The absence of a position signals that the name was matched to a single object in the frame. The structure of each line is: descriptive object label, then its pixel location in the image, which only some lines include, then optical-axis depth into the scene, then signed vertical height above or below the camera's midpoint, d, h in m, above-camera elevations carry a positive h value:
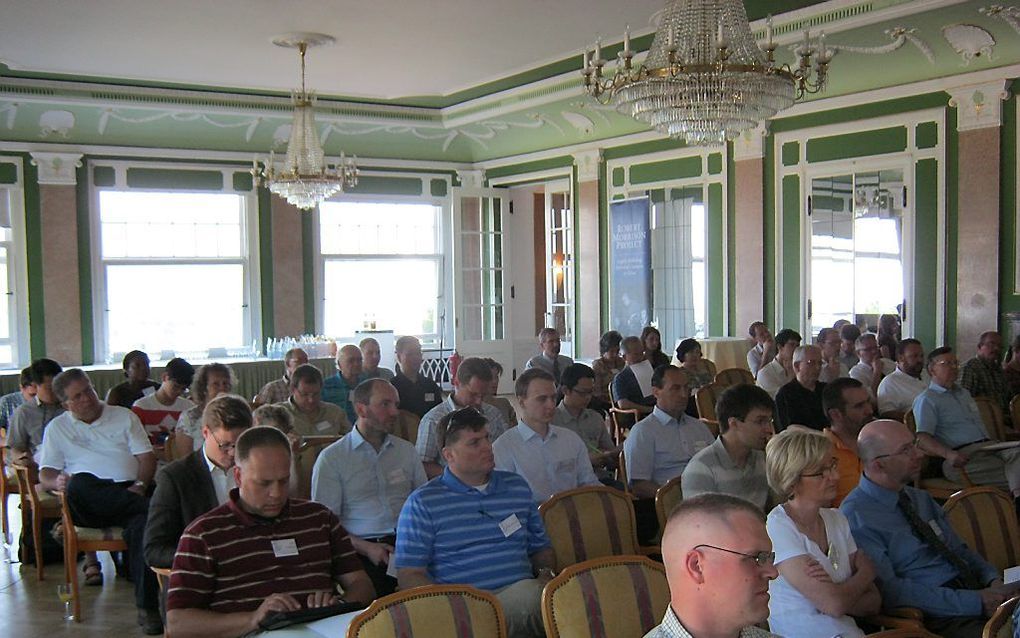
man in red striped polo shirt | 2.71 -0.78
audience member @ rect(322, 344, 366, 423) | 6.79 -0.58
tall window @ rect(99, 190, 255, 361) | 11.69 +0.35
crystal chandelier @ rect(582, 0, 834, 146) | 4.89 +1.15
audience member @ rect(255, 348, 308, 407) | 6.04 -0.61
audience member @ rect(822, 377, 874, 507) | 4.30 -0.54
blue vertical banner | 11.37 +0.34
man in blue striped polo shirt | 3.17 -0.82
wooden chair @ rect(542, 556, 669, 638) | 2.55 -0.85
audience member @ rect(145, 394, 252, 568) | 3.36 -0.67
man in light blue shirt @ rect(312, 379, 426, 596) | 4.02 -0.77
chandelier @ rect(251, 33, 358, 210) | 8.55 +1.19
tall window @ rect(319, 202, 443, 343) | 13.13 +0.44
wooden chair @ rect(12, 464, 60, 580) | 5.14 -1.12
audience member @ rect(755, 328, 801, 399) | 7.33 -0.60
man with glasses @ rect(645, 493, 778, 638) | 1.76 -0.53
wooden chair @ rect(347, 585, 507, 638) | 2.29 -0.80
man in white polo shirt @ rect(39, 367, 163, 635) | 4.75 -0.80
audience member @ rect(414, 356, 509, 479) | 4.93 -0.60
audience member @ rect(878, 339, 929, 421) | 6.59 -0.66
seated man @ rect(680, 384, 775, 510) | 3.84 -0.66
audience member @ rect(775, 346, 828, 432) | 5.87 -0.66
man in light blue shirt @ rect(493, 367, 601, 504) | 4.30 -0.71
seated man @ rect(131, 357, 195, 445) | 5.83 -0.65
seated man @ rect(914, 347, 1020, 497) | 5.55 -0.87
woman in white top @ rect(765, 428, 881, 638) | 2.84 -0.82
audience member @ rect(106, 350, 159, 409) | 6.41 -0.58
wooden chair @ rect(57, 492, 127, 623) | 4.69 -1.20
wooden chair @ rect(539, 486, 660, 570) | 3.58 -0.89
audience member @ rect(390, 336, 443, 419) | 6.68 -0.61
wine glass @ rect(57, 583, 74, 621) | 4.70 -1.51
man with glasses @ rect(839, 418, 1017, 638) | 3.14 -0.89
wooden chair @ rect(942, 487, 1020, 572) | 3.51 -0.88
